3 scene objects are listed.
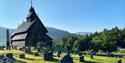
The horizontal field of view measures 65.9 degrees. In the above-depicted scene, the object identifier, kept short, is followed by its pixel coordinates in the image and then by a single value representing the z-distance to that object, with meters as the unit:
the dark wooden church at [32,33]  24.67
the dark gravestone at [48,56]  14.35
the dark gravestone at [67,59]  11.73
